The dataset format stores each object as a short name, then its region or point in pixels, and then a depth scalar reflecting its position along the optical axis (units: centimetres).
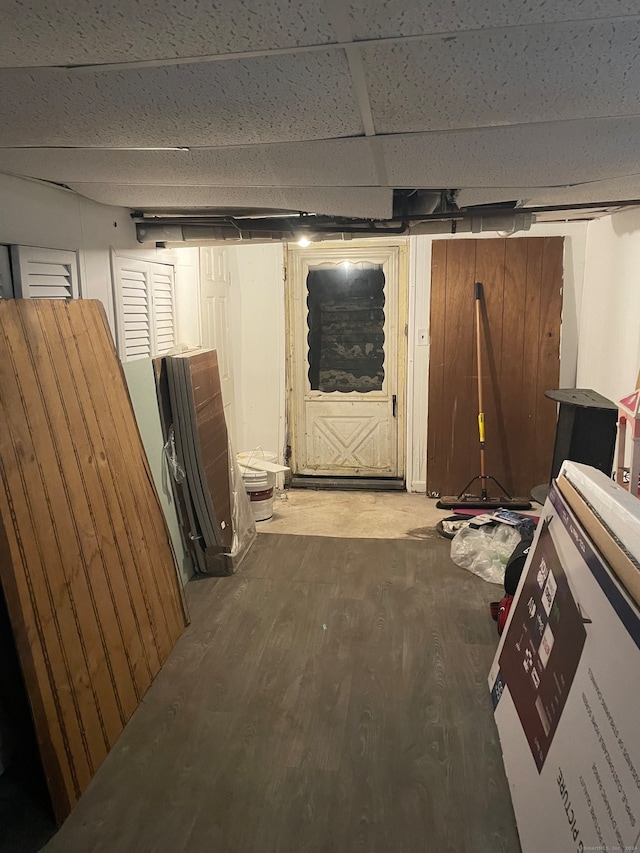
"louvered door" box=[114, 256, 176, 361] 302
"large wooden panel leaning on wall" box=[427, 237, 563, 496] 448
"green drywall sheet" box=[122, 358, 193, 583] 298
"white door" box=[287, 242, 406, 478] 493
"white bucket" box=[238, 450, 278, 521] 430
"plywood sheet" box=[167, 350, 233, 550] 328
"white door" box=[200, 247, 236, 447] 425
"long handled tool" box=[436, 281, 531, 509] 449
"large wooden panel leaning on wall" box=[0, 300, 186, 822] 186
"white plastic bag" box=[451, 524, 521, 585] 346
